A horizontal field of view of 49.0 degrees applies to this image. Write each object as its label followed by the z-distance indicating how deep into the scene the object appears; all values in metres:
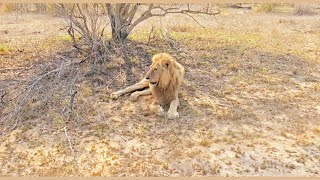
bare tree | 6.93
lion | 4.91
